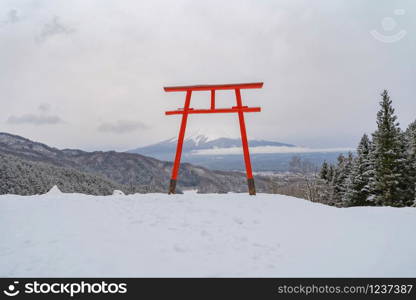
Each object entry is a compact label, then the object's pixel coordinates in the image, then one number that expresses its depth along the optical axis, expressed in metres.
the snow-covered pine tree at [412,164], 22.14
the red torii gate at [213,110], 10.02
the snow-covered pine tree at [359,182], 25.95
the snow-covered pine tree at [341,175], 32.50
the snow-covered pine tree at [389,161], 22.00
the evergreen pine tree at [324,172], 37.53
